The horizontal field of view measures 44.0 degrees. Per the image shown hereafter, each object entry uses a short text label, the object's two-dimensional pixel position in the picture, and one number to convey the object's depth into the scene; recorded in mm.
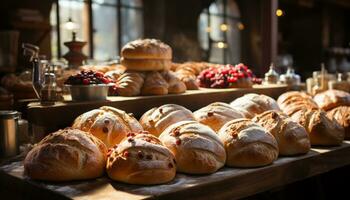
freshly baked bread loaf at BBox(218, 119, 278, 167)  2121
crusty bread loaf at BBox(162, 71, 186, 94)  3271
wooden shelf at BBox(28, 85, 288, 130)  2539
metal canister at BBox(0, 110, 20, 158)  2381
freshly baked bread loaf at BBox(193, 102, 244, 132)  2574
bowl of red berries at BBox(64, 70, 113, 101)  2719
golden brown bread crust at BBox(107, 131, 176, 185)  1824
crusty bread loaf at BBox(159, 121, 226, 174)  1989
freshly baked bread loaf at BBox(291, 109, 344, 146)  2572
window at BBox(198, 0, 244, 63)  11266
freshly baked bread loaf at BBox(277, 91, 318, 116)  3084
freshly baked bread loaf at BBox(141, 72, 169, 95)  3143
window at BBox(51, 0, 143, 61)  7473
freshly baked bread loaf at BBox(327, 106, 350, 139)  2826
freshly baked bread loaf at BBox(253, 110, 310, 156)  2348
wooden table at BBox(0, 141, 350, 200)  1738
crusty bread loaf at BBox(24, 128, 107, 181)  1863
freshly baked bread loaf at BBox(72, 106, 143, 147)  2264
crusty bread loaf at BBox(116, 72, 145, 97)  3100
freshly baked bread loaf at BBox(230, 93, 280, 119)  2922
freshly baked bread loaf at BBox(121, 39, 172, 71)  3221
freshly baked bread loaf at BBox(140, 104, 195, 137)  2480
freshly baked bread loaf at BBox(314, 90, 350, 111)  3412
